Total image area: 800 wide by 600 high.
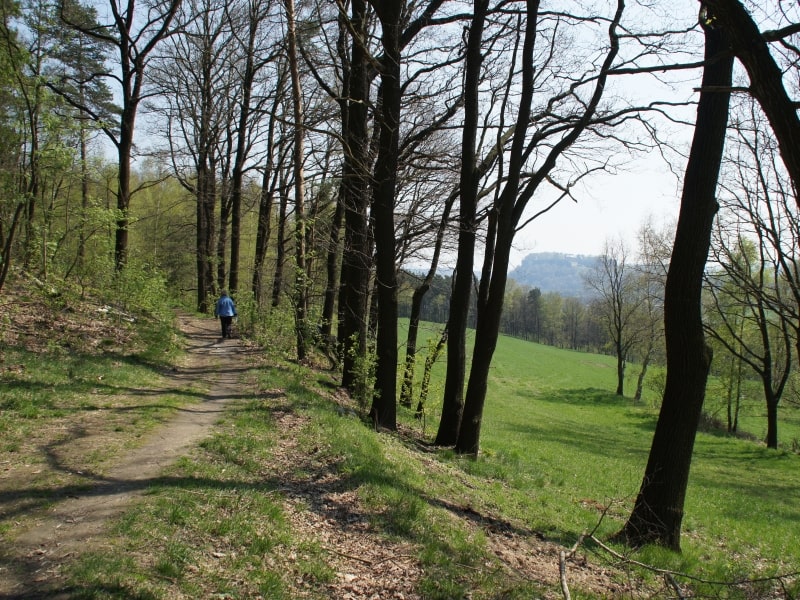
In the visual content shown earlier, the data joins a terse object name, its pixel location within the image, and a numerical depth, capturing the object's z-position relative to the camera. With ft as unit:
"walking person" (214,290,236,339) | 57.82
